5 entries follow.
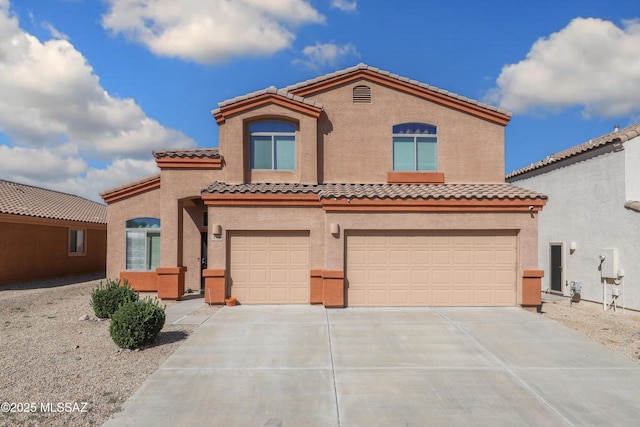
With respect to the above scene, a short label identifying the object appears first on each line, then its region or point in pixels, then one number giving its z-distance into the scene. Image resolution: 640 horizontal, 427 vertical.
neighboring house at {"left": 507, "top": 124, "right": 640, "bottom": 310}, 13.86
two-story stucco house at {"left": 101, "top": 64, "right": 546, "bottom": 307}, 12.90
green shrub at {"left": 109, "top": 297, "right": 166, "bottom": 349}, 8.60
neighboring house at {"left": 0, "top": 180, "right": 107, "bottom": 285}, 19.33
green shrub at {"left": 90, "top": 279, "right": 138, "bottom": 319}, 11.40
